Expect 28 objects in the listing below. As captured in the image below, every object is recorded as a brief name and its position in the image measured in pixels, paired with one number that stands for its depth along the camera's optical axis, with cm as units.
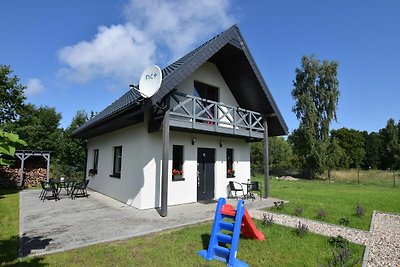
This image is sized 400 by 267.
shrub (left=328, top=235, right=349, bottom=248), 489
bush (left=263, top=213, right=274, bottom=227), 620
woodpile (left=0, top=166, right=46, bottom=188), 1447
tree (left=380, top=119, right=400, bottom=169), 3891
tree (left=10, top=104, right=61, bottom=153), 2200
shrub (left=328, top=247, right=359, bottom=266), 389
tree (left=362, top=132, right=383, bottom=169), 5200
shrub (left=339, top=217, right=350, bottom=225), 663
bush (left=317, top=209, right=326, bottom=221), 722
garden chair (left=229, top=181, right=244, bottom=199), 1041
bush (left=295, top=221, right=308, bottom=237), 554
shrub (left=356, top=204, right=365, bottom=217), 762
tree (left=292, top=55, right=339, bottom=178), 2588
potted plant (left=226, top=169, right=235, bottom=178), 1092
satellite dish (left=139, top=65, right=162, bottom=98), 668
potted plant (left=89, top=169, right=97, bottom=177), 1314
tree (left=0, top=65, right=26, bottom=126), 1916
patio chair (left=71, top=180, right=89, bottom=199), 1033
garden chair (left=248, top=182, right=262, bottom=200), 1038
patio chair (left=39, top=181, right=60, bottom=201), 959
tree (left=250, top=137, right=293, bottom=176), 3788
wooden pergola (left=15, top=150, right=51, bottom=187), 1409
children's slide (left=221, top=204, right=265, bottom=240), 473
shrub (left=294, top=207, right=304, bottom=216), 768
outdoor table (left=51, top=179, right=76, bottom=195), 1009
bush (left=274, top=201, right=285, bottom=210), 836
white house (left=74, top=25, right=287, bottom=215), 790
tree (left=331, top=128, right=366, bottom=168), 4897
